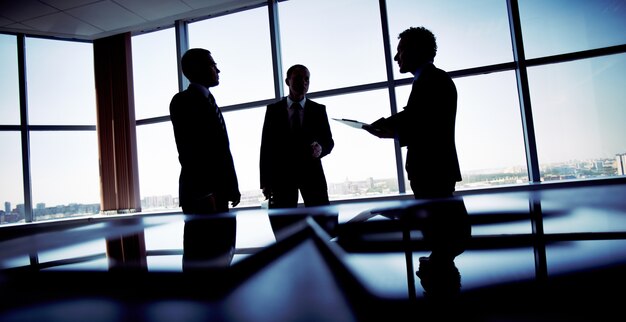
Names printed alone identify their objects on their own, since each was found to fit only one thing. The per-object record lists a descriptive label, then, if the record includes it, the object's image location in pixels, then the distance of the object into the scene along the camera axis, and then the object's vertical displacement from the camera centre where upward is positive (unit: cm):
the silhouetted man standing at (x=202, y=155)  161 +17
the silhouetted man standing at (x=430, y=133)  162 +17
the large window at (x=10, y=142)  488 +93
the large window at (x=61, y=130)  505 +109
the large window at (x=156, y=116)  519 +119
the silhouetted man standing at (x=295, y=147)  206 +21
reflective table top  12 -5
